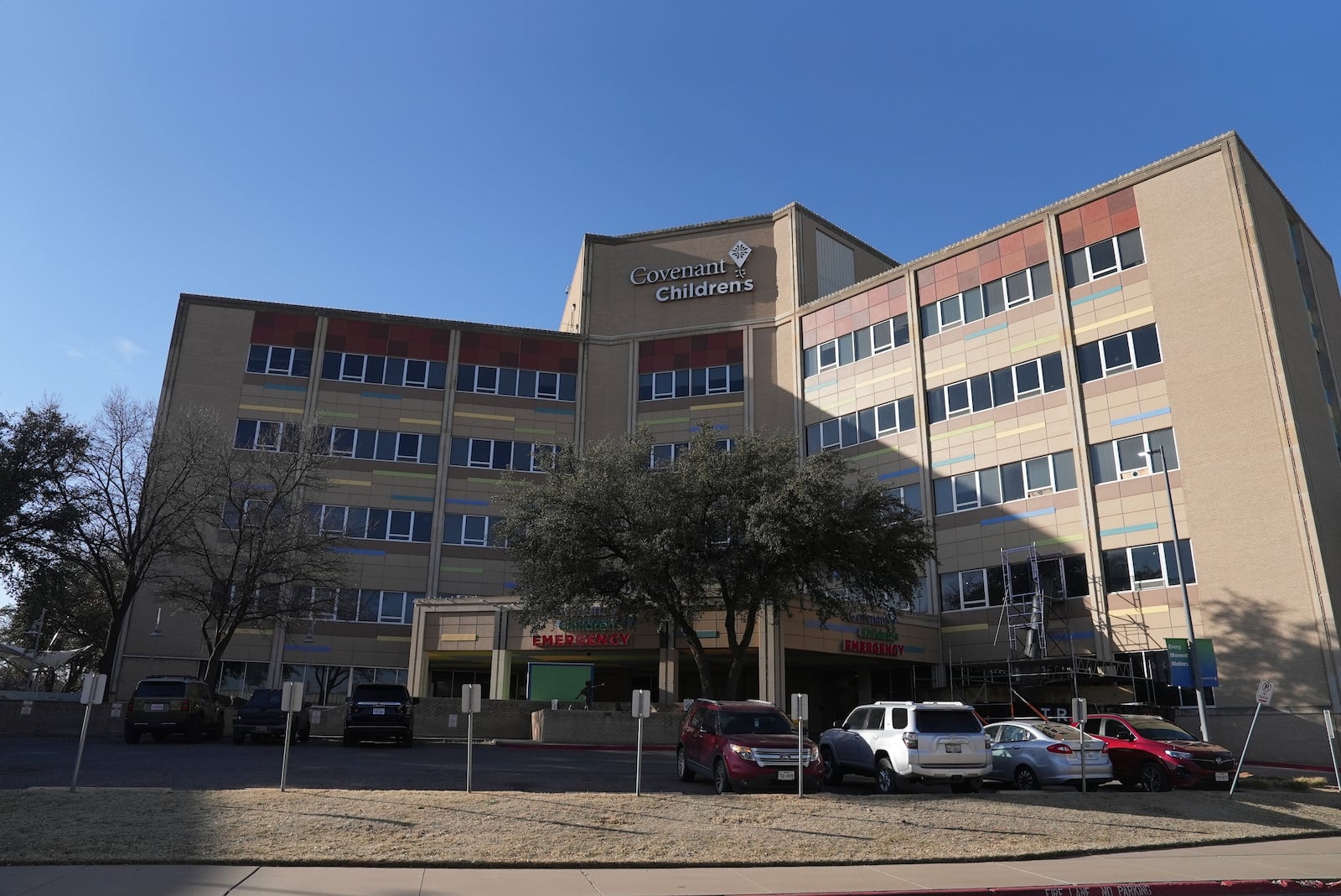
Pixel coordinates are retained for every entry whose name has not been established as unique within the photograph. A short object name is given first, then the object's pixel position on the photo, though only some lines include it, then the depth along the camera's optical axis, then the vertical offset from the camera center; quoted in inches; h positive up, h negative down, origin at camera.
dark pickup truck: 1080.2 -5.8
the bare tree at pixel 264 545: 1398.9 +240.7
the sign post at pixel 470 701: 611.5 +8.3
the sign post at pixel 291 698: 601.9 +8.5
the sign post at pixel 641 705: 634.2 +7.0
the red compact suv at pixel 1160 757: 751.1 -26.6
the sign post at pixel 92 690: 596.7 +12.2
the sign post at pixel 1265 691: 756.6 +23.6
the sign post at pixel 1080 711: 712.4 +6.7
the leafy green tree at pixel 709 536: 1141.7 +209.3
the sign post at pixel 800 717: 648.4 +0.3
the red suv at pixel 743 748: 663.8 -21.3
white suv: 681.6 -19.0
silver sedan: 746.8 -27.0
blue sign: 1242.0 +66.6
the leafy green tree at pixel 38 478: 1263.5 +293.9
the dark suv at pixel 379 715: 1050.1 -2.0
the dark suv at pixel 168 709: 1040.8 +2.3
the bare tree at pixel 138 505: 1352.1 +283.6
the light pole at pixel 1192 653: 1133.9 +79.3
